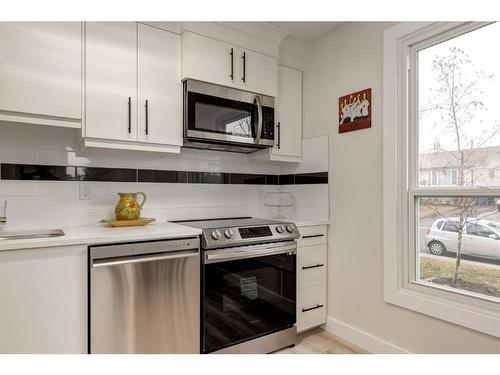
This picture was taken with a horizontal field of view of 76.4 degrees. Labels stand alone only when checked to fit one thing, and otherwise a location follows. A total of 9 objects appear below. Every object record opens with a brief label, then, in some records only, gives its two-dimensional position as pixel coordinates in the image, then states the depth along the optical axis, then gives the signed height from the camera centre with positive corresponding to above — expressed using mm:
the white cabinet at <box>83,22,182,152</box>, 1894 +658
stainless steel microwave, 2191 +544
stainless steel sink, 1824 -249
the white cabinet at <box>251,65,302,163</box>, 2705 +621
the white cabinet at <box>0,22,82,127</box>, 1663 +659
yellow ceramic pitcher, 2111 -109
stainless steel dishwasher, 1660 -588
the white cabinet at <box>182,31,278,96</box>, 2165 +924
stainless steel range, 1983 -633
